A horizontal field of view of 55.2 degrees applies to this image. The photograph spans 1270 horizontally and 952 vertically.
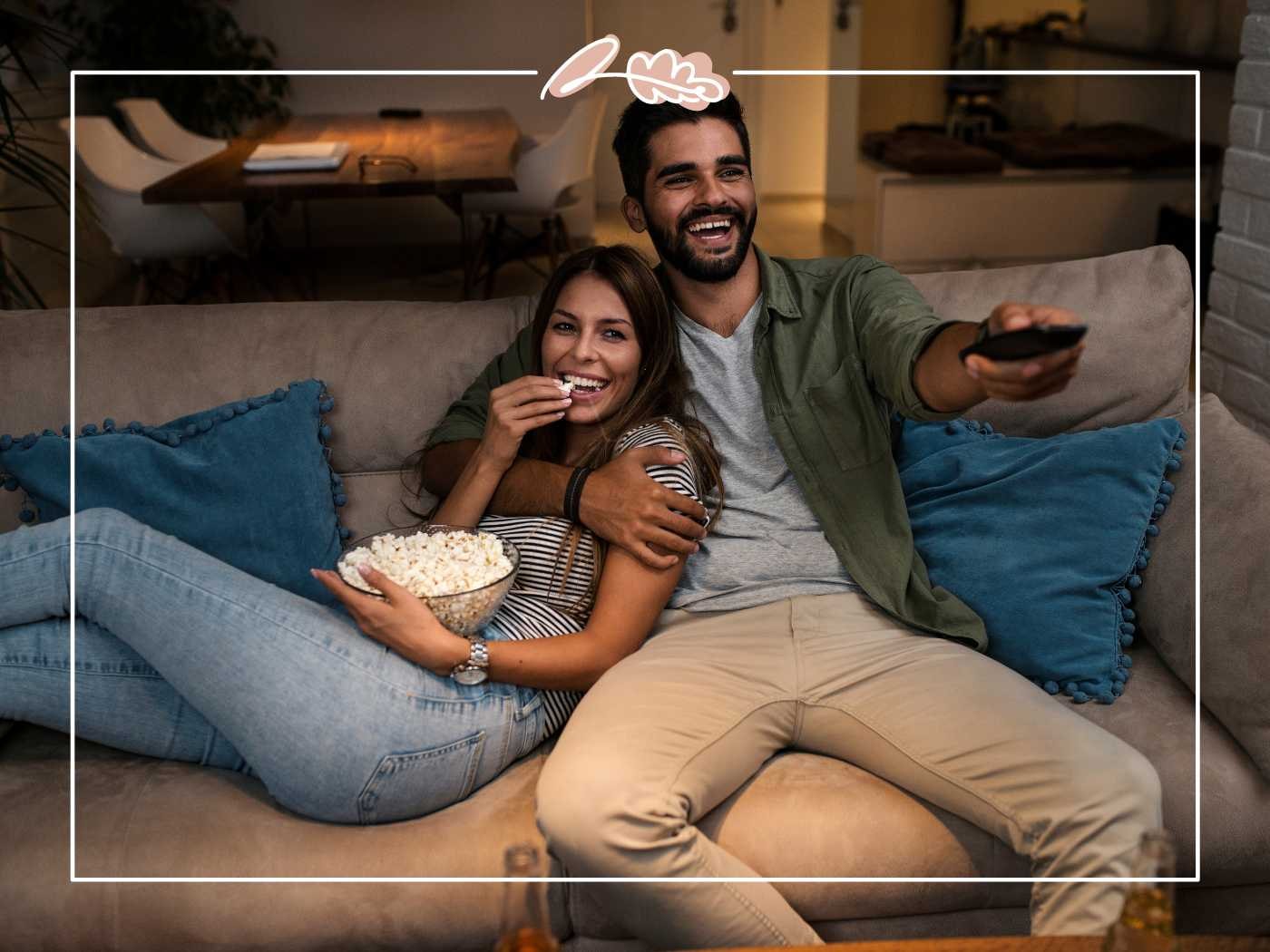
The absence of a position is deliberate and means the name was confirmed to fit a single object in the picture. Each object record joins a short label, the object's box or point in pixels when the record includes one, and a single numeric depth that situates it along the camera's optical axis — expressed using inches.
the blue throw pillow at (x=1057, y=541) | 59.9
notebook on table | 137.5
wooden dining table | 131.3
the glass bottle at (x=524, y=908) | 30.5
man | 48.5
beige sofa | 51.4
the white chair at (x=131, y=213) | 149.3
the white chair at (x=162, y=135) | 179.8
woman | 51.3
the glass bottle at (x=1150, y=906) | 32.2
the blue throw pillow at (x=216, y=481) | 64.3
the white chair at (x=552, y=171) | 161.8
